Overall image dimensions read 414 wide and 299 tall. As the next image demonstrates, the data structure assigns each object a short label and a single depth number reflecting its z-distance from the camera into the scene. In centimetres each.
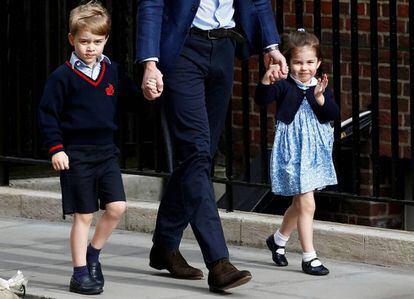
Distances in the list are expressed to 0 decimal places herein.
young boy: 1404
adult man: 1390
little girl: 1525
